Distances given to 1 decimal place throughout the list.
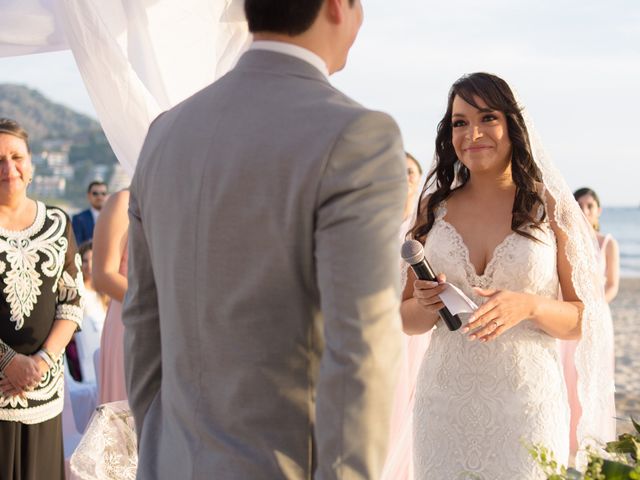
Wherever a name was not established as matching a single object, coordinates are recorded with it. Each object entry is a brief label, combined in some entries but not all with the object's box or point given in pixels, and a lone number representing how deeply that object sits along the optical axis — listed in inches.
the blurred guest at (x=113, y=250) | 182.2
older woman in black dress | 148.9
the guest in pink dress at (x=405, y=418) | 191.6
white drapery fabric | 128.3
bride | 127.8
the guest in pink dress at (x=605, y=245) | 340.8
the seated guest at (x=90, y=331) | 262.5
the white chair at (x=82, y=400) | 242.8
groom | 62.0
